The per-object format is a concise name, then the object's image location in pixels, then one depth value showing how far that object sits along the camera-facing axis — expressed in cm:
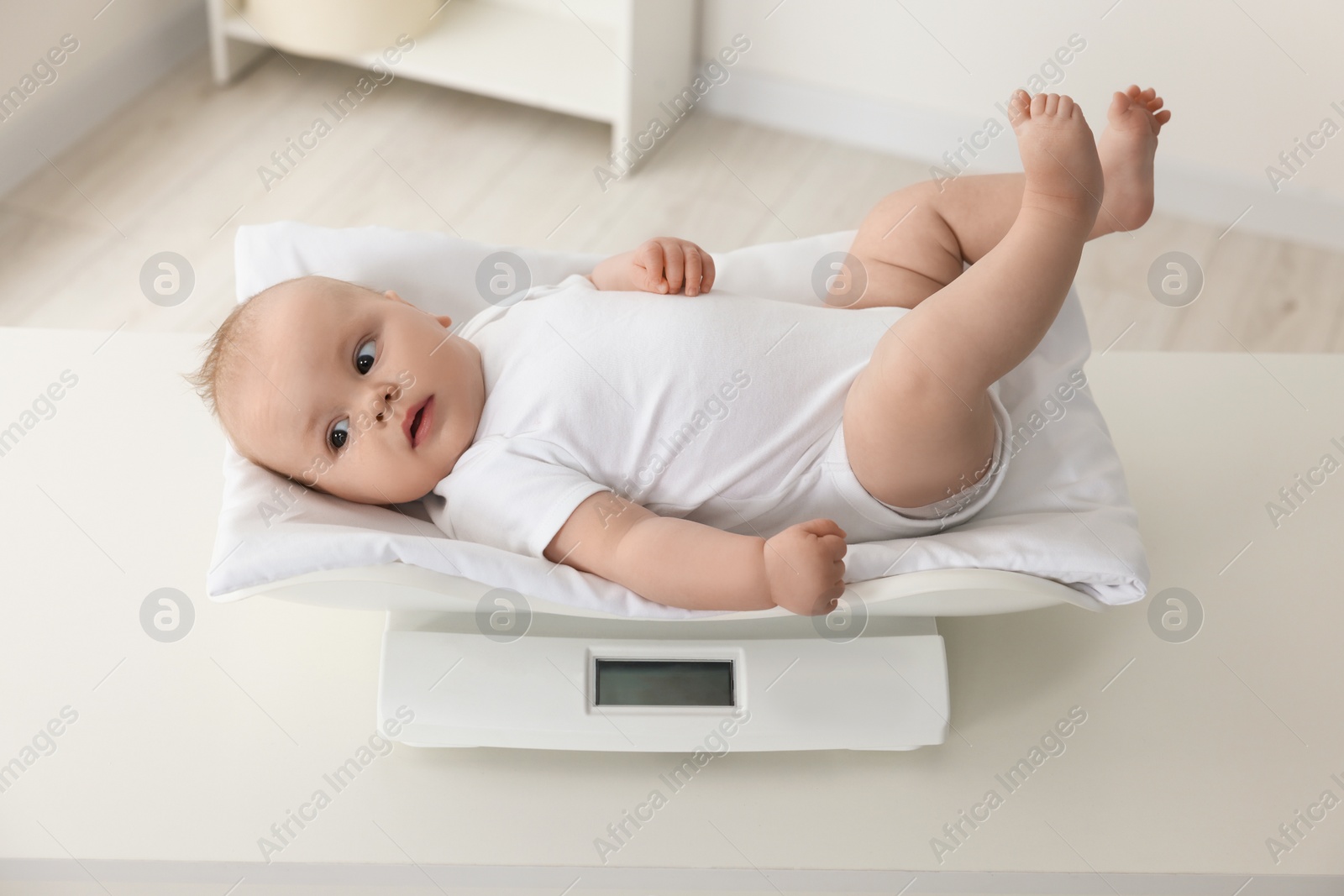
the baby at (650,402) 92
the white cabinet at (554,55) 214
